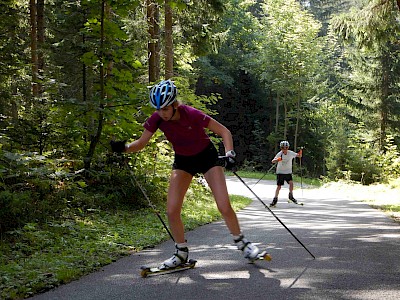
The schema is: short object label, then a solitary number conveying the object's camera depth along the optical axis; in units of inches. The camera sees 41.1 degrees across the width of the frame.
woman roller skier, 234.7
